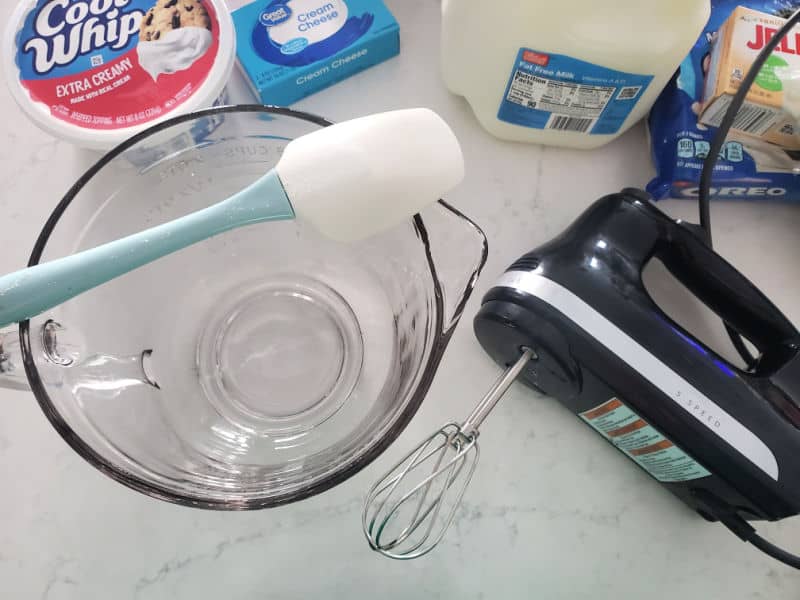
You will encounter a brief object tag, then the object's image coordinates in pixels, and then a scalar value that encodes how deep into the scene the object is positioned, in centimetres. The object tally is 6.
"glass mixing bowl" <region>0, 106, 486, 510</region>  38
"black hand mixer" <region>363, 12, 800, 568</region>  40
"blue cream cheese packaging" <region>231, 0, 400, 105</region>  51
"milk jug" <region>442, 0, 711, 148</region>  41
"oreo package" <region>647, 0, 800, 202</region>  49
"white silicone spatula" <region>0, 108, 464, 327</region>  34
